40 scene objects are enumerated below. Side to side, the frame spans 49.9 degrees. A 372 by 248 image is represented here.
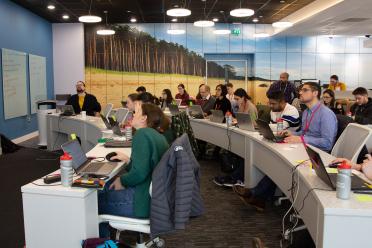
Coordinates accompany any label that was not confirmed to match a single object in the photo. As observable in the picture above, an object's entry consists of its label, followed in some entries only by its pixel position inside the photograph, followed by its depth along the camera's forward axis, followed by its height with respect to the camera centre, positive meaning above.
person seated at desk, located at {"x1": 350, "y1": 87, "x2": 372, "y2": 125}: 6.58 -0.29
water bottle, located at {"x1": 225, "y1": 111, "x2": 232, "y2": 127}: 5.79 -0.47
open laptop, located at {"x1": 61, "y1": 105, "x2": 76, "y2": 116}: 7.43 -0.42
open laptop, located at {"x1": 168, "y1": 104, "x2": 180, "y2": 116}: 7.86 -0.41
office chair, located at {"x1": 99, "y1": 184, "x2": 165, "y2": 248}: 2.62 -0.89
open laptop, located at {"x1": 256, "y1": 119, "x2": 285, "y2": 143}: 4.02 -0.47
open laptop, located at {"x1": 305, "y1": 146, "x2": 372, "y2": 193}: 2.25 -0.54
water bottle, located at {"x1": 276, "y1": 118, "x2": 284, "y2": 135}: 4.59 -0.45
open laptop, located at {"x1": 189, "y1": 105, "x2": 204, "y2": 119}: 7.30 -0.45
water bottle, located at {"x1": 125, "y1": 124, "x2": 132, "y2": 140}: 4.32 -0.49
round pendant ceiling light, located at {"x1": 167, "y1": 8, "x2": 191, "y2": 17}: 8.37 +1.60
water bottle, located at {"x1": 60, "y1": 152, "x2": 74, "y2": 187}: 2.49 -0.52
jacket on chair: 2.49 -0.64
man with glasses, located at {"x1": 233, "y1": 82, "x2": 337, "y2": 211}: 3.80 -0.45
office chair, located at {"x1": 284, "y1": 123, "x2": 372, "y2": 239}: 3.12 -0.46
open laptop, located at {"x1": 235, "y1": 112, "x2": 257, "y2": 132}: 4.98 -0.44
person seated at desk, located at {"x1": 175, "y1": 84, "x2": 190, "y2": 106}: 10.72 -0.19
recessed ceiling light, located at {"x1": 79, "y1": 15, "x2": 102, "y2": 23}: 9.17 +1.61
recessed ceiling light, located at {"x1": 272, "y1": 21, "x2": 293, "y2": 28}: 9.66 +1.53
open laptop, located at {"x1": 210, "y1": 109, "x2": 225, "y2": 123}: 6.32 -0.46
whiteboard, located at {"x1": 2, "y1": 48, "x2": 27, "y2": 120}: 9.09 +0.13
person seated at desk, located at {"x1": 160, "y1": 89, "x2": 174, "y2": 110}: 9.53 -0.27
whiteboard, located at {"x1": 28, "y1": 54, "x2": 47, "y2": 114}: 10.88 +0.27
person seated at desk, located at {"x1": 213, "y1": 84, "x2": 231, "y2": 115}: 7.13 -0.24
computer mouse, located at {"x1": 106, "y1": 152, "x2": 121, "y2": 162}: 3.18 -0.54
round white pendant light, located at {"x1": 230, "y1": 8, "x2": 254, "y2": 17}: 8.33 +1.59
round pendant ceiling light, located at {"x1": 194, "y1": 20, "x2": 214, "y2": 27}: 10.04 +1.63
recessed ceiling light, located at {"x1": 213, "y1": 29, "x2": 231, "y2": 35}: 12.20 +1.72
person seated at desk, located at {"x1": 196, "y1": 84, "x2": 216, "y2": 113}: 7.79 -0.24
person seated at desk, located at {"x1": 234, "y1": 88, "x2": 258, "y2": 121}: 6.21 -0.24
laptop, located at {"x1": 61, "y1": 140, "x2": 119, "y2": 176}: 2.76 -0.57
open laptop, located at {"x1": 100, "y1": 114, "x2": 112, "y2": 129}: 5.31 -0.47
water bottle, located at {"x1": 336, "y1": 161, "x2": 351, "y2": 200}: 2.09 -0.50
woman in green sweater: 2.64 -0.65
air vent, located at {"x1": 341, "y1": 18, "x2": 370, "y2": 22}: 10.73 +1.82
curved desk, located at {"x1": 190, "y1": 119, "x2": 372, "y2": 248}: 1.96 -0.67
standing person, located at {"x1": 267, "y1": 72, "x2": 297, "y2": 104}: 8.37 +0.01
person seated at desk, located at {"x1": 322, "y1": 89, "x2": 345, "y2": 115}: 7.03 -0.19
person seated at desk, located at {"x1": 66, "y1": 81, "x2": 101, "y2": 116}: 7.46 -0.27
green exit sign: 14.06 +1.99
